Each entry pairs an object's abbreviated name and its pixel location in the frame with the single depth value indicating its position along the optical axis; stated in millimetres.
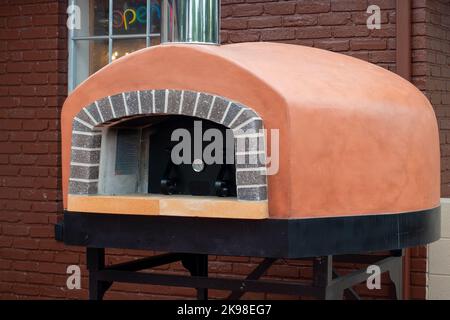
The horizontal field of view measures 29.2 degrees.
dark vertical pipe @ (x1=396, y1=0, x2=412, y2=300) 5797
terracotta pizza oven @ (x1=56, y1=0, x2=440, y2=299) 4102
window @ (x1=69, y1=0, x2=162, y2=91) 6750
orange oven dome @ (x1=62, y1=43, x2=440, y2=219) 4094
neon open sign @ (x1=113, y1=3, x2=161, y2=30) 6734
